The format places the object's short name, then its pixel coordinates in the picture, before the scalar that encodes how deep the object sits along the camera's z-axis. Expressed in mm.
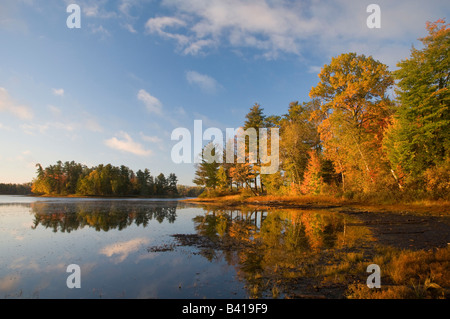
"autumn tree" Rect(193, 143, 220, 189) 61281
